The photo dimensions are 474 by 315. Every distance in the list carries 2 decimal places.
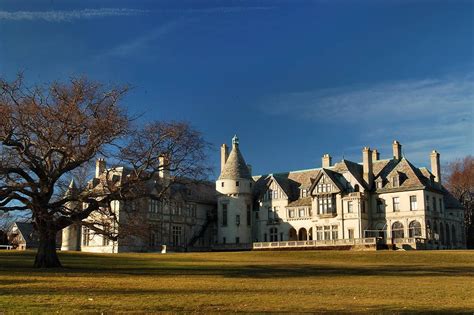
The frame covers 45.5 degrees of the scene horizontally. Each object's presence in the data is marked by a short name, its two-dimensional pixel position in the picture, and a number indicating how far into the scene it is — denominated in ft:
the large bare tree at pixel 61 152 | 92.89
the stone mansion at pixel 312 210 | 222.69
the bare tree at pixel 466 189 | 276.62
